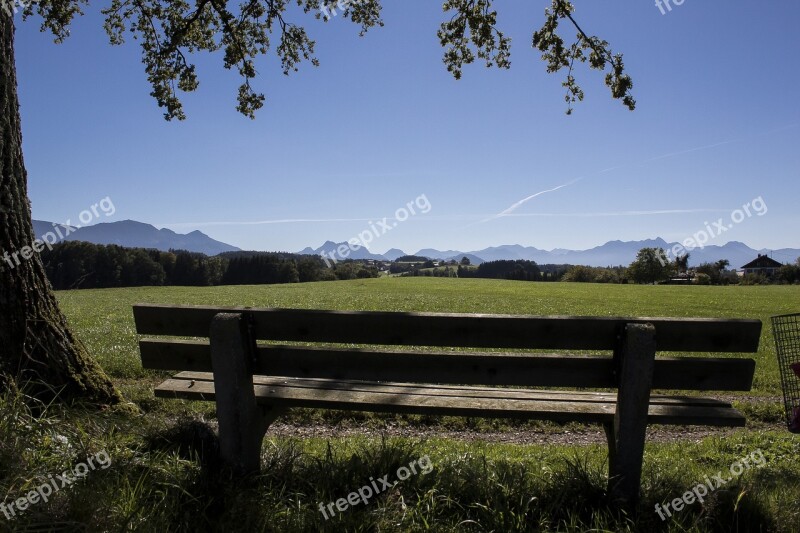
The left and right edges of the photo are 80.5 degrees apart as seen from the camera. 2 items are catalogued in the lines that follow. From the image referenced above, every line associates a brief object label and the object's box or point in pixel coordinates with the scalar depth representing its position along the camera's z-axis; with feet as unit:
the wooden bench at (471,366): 9.80
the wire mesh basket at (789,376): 11.68
